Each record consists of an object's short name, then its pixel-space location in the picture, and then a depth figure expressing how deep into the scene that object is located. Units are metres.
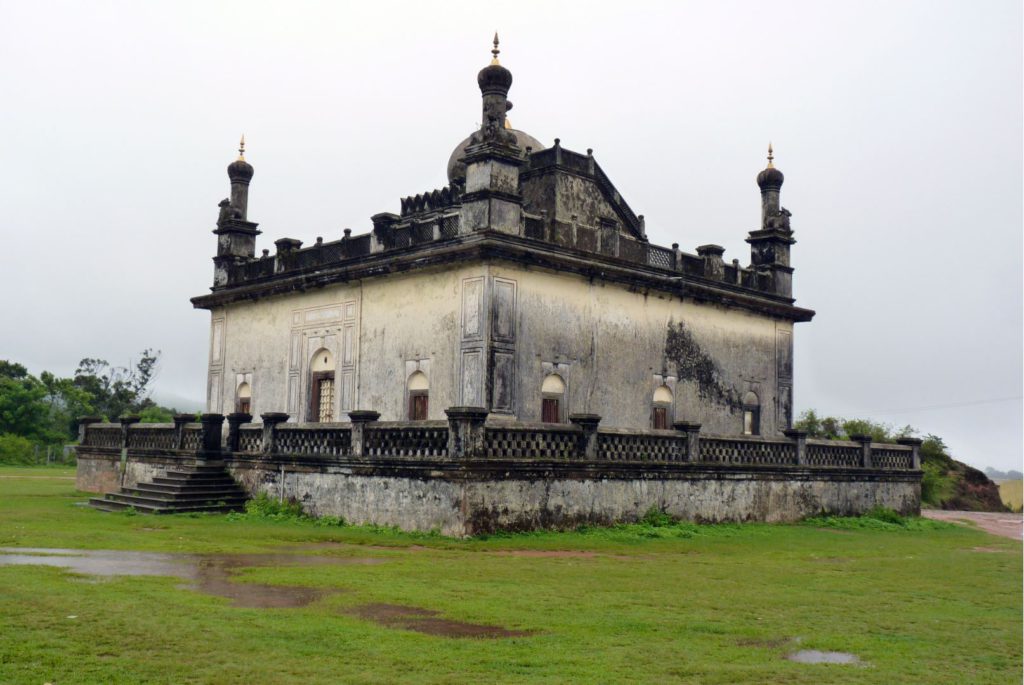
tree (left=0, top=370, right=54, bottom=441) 47.62
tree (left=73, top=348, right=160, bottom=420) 59.50
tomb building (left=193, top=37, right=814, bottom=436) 21.16
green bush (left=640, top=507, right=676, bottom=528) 18.23
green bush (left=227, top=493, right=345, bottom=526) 18.36
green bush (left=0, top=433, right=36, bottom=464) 43.94
